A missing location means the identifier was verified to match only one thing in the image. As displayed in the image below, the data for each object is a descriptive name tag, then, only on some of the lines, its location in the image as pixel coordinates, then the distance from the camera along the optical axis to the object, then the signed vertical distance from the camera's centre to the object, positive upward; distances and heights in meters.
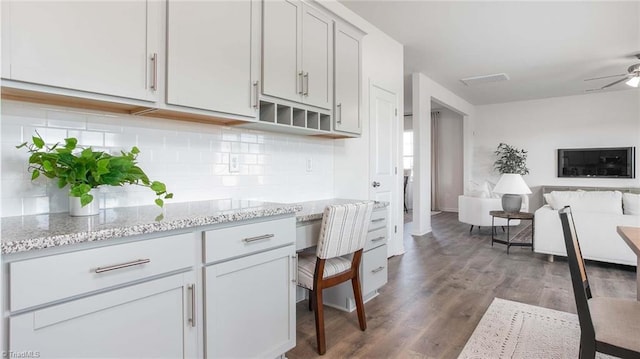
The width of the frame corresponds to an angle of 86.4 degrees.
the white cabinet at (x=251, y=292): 1.54 -0.55
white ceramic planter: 1.49 -0.12
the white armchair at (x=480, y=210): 5.66 -0.49
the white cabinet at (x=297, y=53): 2.21 +0.91
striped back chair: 1.99 -0.47
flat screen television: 6.95 +0.41
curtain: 8.96 +0.59
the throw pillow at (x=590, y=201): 3.72 -0.22
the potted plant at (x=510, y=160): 7.74 +0.49
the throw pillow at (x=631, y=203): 3.59 -0.24
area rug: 2.03 -1.01
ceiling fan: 4.70 +1.50
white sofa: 3.62 -0.45
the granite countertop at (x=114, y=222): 1.06 -0.16
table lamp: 4.52 -0.12
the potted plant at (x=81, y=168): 1.35 +0.05
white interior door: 3.80 +0.34
